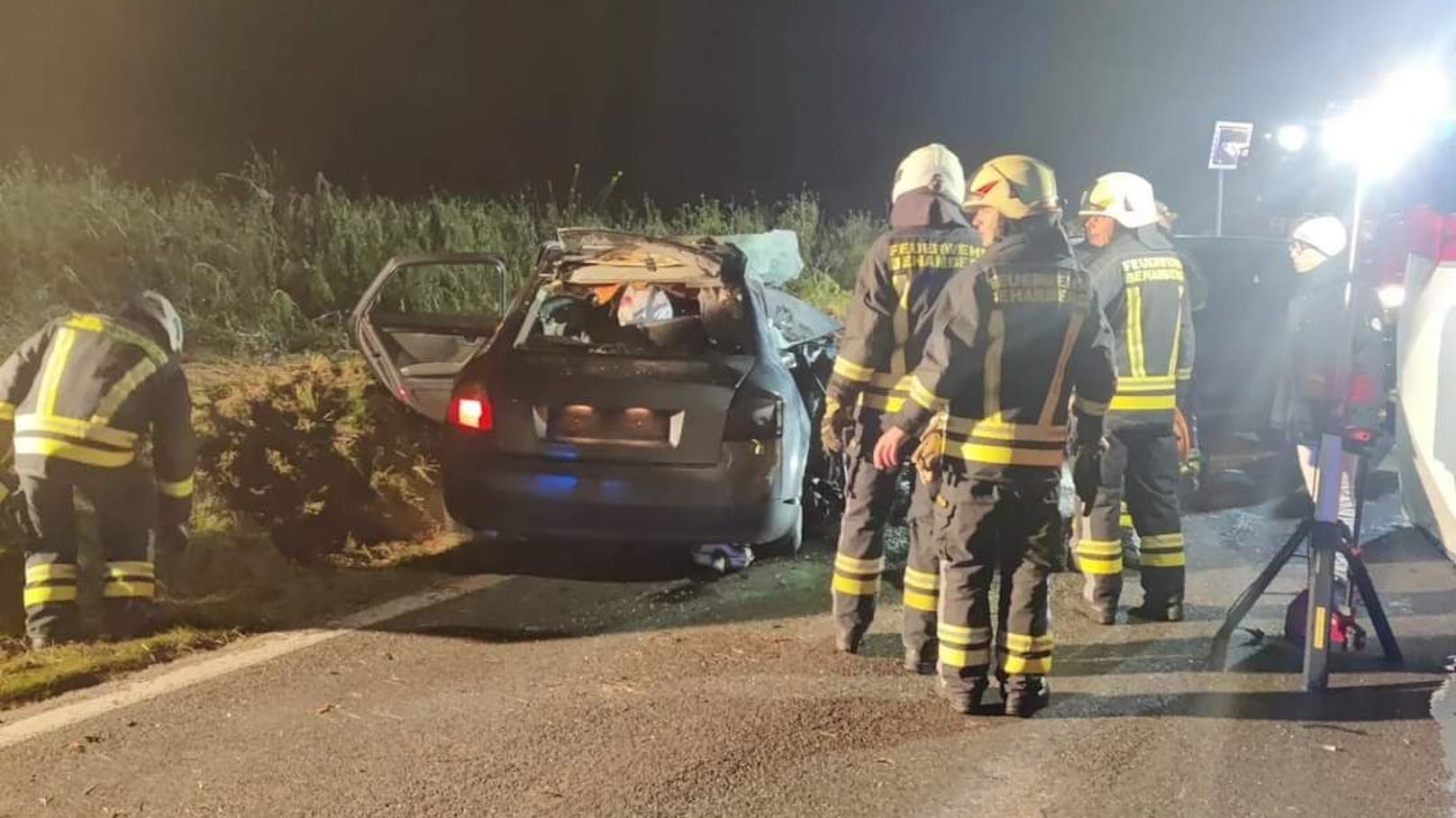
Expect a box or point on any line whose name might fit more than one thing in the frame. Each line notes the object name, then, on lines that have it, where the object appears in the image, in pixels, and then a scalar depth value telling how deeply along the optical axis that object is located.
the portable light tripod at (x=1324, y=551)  4.29
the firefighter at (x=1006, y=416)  4.04
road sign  12.62
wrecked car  5.29
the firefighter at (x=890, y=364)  4.47
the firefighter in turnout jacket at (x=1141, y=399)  5.10
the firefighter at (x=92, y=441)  4.55
